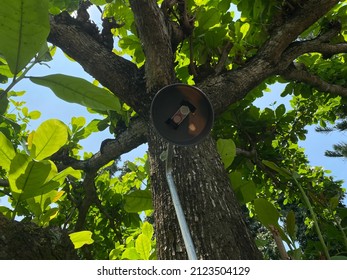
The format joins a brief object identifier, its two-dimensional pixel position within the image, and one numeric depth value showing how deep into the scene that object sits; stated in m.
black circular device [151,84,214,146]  1.05
